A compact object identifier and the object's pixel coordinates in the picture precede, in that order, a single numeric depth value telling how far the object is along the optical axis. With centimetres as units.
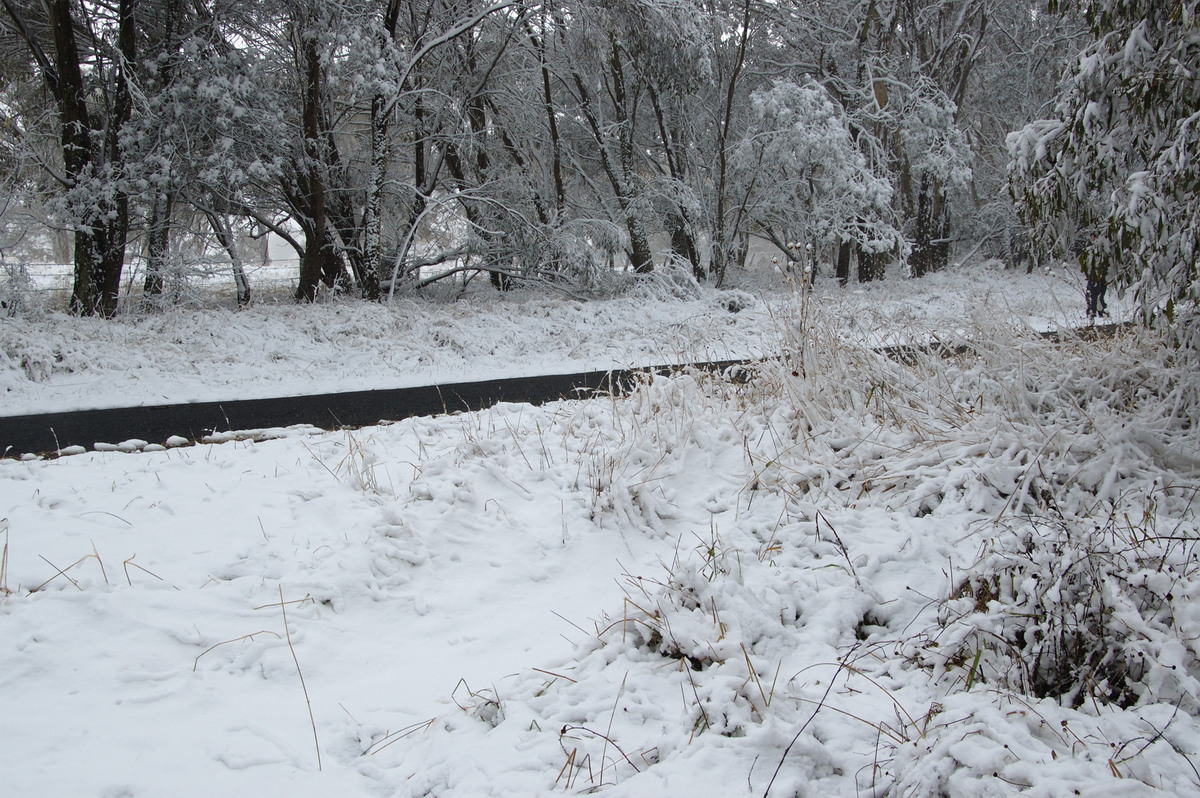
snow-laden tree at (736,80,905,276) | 1498
